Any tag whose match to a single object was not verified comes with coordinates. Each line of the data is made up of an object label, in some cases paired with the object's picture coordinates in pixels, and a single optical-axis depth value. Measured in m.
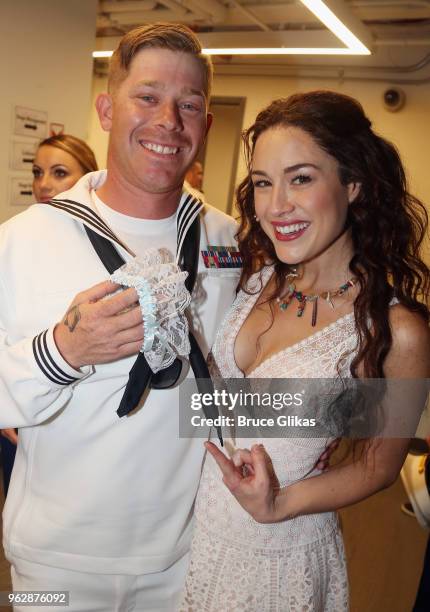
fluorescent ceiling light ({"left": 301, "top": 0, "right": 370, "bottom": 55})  3.84
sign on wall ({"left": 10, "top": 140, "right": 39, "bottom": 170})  3.70
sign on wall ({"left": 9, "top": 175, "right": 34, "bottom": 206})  3.77
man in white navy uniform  1.51
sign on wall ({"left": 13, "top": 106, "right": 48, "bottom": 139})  3.69
